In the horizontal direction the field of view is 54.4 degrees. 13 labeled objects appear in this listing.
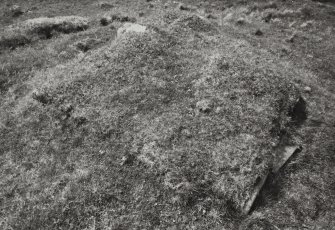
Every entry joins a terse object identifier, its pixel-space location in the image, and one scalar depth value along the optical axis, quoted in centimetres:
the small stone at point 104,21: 2348
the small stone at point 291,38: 2143
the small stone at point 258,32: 2219
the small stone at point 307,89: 1551
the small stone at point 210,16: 2505
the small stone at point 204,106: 1266
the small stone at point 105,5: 2838
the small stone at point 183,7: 2597
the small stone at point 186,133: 1184
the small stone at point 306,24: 2352
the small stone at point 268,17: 2485
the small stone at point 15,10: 2714
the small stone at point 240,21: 2411
